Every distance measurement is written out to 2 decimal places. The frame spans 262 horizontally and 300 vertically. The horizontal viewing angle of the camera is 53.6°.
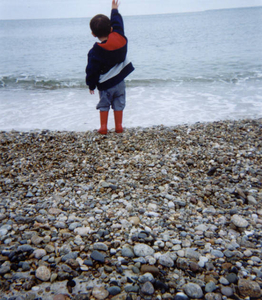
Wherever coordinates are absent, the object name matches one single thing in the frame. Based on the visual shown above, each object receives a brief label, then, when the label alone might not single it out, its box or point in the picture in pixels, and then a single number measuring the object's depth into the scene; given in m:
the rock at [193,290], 1.58
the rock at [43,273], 1.71
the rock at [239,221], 2.18
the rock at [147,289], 1.60
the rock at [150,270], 1.74
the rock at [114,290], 1.61
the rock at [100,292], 1.60
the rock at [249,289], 1.57
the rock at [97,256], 1.84
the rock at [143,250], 1.90
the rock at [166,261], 1.81
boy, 3.68
